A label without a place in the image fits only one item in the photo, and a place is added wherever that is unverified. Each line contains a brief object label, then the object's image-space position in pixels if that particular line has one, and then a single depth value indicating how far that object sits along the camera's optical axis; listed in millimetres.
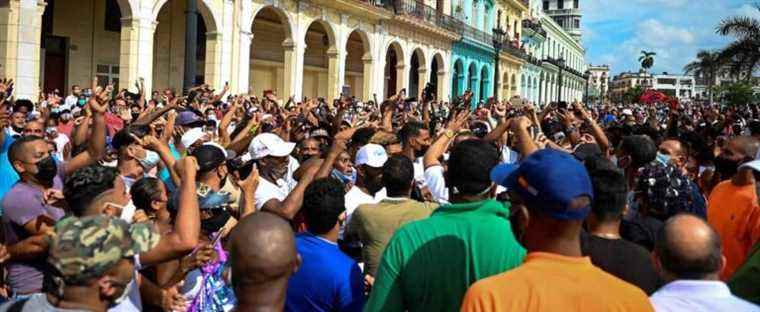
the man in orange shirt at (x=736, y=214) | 4125
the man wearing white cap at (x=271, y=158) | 5119
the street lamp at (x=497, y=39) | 28648
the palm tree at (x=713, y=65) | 20688
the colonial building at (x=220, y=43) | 13945
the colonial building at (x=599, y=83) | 111600
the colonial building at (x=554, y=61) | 59562
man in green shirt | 2633
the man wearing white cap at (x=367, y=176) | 4652
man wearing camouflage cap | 2119
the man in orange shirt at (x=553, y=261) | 1977
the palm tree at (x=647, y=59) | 106812
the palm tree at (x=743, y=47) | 19656
